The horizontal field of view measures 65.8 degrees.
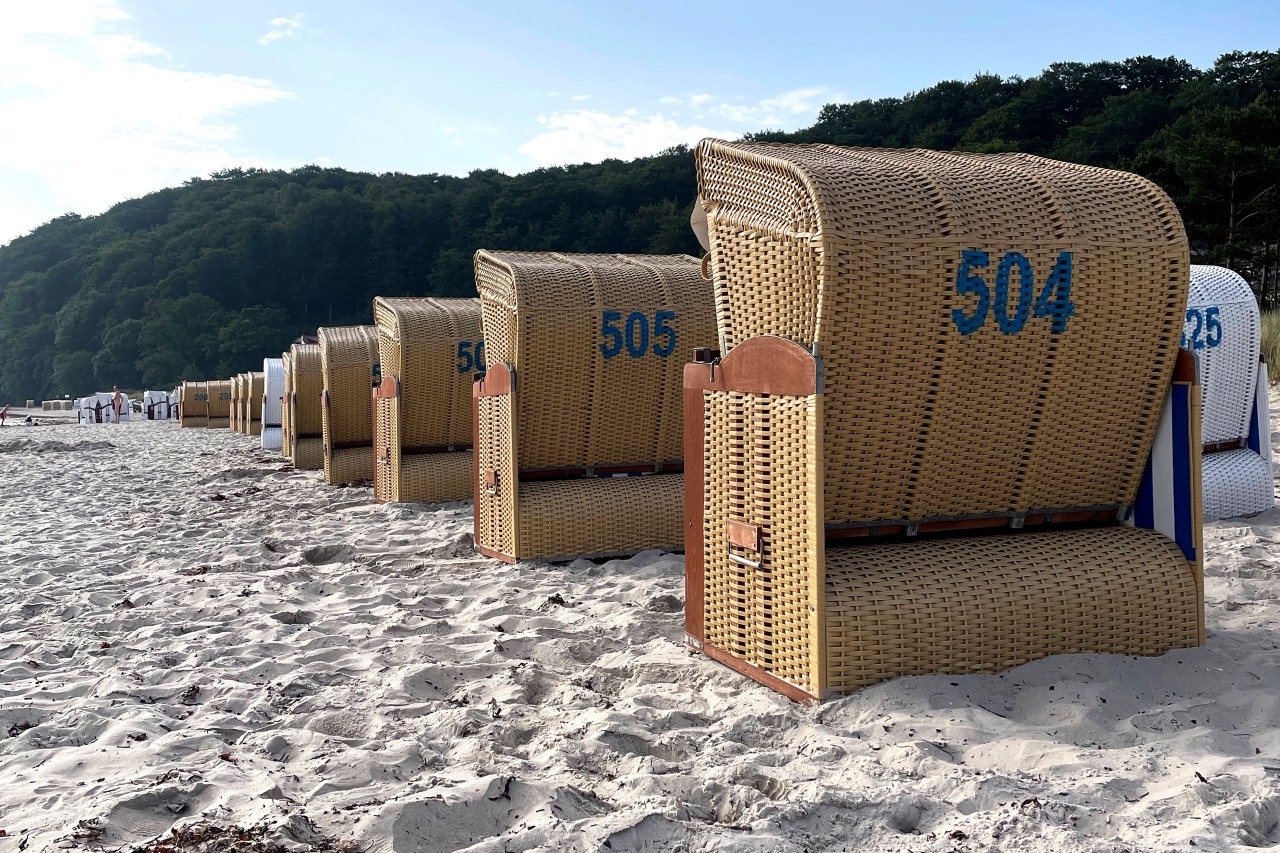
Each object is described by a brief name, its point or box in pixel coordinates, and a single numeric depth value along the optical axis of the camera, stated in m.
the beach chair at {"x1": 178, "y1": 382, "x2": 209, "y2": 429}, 35.39
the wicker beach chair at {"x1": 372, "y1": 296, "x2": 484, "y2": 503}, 9.24
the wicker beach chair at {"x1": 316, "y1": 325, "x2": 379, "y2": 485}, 11.55
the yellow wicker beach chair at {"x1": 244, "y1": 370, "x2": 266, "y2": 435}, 26.23
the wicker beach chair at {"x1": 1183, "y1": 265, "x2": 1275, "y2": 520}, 6.29
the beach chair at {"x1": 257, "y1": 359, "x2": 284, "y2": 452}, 19.41
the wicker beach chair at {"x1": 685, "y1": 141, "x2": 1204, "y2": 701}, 3.27
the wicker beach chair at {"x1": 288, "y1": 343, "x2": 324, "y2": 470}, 13.80
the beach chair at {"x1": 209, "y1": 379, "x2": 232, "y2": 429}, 34.16
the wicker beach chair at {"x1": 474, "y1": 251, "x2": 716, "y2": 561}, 6.21
